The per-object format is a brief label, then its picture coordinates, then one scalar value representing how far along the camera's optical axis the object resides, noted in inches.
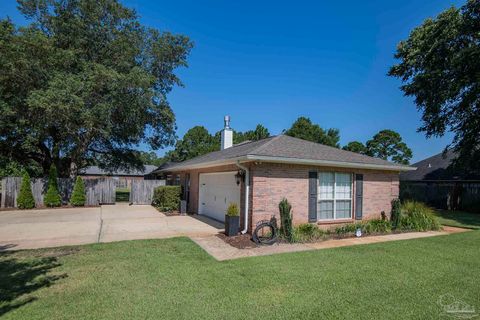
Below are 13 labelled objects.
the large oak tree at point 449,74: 663.1
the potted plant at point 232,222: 353.4
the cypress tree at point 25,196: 636.7
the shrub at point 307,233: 342.3
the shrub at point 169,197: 625.3
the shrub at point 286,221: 339.6
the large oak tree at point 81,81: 633.6
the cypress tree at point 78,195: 700.7
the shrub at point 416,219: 437.5
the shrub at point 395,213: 434.9
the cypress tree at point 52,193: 671.1
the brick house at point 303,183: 356.5
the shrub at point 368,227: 390.6
